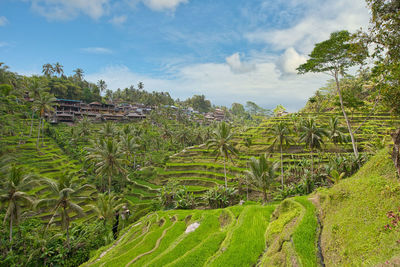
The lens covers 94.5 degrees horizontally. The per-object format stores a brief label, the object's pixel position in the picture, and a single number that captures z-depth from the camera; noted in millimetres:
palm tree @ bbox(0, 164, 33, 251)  18469
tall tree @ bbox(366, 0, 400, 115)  9508
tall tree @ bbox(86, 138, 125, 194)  27000
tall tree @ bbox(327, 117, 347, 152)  28188
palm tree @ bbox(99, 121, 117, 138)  44406
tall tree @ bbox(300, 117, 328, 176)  26181
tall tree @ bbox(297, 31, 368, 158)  19469
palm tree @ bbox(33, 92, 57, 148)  44125
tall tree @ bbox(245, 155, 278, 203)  21016
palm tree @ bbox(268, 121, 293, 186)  27516
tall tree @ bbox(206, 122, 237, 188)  26817
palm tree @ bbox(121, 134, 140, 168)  39231
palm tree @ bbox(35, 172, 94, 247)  19216
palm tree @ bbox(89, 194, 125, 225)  25033
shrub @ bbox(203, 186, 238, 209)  26859
